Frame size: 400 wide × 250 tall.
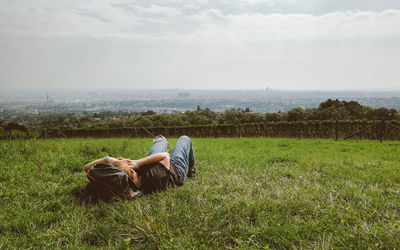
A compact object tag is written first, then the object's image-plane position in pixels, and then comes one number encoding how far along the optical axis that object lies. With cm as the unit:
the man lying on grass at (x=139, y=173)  301
